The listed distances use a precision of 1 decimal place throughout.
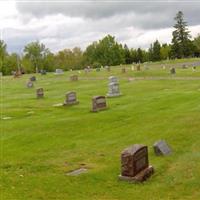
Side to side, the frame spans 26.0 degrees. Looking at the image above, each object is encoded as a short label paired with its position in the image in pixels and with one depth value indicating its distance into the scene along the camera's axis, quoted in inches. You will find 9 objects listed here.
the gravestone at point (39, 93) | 1646.0
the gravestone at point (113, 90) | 1469.9
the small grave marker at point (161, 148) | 672.4
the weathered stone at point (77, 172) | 622.2
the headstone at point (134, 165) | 569.3
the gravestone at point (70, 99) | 1338.6
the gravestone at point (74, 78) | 2343.8
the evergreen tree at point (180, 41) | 4328.2
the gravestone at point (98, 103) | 1167.0
